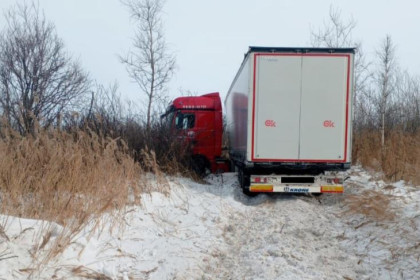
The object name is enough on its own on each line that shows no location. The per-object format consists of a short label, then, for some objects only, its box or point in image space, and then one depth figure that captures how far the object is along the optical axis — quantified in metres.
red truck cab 11.57
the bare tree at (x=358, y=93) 16.94
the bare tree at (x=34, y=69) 13.56
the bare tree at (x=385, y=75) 16.41
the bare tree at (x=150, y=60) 19.14
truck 7.69
